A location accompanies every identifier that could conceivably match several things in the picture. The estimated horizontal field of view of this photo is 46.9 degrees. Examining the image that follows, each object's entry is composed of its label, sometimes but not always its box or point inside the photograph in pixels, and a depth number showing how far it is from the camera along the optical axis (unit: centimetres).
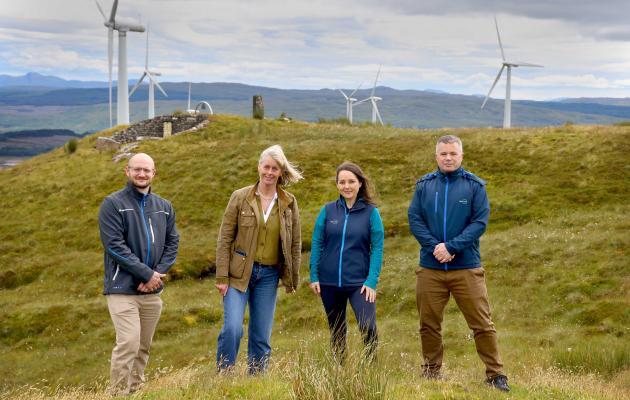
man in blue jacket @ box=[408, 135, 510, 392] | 965
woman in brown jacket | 961
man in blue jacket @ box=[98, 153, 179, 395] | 957
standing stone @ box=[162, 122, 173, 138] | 5819
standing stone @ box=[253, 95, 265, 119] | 6018
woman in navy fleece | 977
